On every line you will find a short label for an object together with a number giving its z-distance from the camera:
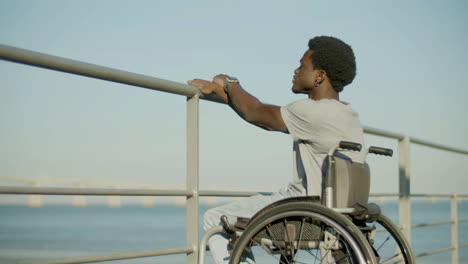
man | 2.48
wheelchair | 2.23
